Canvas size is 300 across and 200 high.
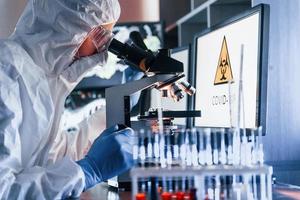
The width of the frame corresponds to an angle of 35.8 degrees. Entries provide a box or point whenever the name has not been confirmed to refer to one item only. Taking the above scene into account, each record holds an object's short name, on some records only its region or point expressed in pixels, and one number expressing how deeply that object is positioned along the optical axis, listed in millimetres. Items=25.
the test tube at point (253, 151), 1098
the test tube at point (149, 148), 1159
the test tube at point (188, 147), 1166
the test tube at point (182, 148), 1179
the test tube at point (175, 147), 1228
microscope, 1484
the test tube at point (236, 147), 1098
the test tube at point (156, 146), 1199
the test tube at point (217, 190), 1144
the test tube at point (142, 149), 1117
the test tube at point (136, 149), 1137
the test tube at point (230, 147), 1112
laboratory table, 1297
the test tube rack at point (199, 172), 998
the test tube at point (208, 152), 1135
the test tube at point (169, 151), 1157
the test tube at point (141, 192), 1011
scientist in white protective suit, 1344
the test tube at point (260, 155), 1089
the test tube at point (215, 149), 1151
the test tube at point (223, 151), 1130
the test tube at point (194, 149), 1144
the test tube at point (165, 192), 1072
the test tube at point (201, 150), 1145
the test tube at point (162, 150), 1132
